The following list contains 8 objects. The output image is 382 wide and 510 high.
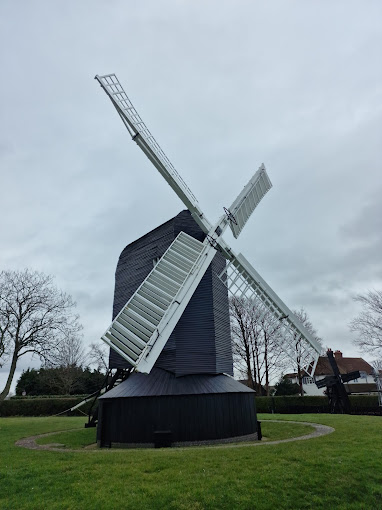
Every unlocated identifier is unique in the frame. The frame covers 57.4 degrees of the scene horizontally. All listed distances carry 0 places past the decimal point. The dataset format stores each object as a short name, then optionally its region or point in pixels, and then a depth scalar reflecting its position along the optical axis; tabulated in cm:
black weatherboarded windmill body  1190
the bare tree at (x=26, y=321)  2967
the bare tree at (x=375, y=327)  3066
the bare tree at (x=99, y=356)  5074
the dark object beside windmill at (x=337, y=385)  2212
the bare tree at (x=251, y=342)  3459
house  4847
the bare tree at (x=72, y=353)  4685
